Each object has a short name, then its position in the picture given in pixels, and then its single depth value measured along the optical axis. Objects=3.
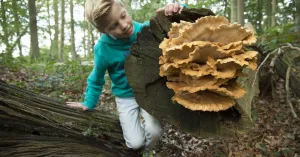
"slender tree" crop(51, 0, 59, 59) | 21.44
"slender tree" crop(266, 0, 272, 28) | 10.14
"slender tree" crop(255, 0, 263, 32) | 8.06
